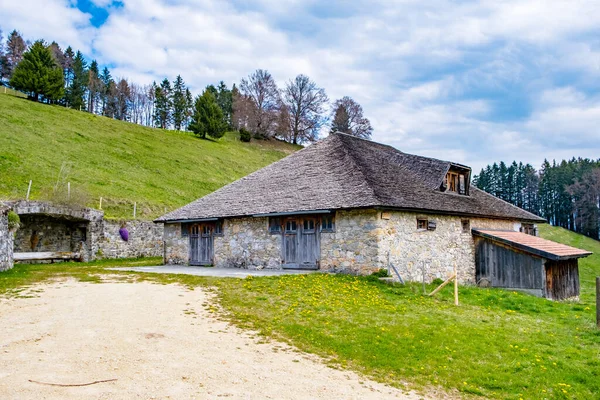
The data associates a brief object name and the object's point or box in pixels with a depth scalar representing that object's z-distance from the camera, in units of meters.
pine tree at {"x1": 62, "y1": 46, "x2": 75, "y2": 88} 71.31
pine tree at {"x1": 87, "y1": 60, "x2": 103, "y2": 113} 66.56
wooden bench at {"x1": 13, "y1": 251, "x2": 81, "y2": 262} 19.38
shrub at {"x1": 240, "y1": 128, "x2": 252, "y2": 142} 61.28
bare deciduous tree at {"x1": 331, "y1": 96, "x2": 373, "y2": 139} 62.41
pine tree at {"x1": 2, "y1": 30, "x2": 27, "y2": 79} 64.00
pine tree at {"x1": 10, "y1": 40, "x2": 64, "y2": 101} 47.00
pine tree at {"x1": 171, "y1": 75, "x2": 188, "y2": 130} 68.56
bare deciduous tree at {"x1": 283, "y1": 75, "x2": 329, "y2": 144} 61.25
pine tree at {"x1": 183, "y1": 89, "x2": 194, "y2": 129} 68.46
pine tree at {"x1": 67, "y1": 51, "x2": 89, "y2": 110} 57.50
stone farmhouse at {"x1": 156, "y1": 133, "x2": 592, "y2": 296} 14.66
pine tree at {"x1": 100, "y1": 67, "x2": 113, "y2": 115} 68.63
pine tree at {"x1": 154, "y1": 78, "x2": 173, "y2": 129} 68.25
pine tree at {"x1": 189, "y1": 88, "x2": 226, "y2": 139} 57.75
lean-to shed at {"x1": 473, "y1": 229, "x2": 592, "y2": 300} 15.70
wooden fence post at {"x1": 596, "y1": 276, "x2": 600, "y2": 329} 8.95
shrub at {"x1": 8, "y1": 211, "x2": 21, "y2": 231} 16.03
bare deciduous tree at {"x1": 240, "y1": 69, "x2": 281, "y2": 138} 62.59
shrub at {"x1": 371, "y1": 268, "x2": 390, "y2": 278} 13.71
